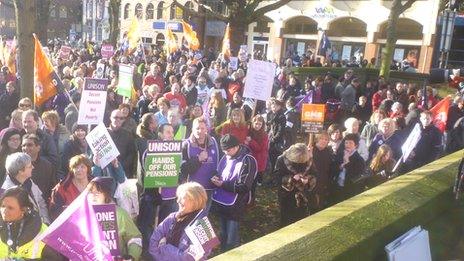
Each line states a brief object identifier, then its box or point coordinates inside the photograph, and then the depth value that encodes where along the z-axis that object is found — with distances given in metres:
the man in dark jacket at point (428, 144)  7.24
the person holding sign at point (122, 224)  3.62
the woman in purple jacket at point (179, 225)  3.75
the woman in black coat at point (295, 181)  5.16
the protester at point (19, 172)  4.25
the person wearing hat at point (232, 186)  5.11
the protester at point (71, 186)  4.40
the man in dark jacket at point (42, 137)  5.63
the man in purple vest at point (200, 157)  5.38
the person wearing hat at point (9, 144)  5.43
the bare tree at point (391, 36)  16.95
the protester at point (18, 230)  3.45
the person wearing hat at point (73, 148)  5.76
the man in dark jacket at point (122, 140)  5.97
